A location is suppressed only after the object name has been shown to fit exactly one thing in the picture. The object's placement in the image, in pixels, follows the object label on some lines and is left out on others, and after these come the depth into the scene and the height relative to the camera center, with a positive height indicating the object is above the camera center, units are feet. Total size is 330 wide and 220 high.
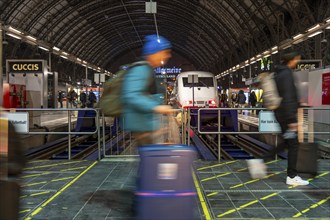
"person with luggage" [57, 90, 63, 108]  115.14 +3.73
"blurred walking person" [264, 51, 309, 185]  17.46 +0.11
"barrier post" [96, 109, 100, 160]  28.09 -0.78
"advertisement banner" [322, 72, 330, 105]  43.96 +2.29
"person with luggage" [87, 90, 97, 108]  82.79 +2.42
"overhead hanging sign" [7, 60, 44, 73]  64.08 +7.51
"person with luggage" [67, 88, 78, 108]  104.41 +3.63
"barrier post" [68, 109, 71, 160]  29.86 -2.82
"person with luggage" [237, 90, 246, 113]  89.79 +2.54
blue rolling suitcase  10.41 -2.08
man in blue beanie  11.57 +0.42
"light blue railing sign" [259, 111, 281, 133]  27.43 -1.11
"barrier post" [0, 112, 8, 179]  8.29 -0.82
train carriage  71.18 +3.39
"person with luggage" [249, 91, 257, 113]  88.63 +2.25
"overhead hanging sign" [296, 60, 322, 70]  65.51 +7.61
